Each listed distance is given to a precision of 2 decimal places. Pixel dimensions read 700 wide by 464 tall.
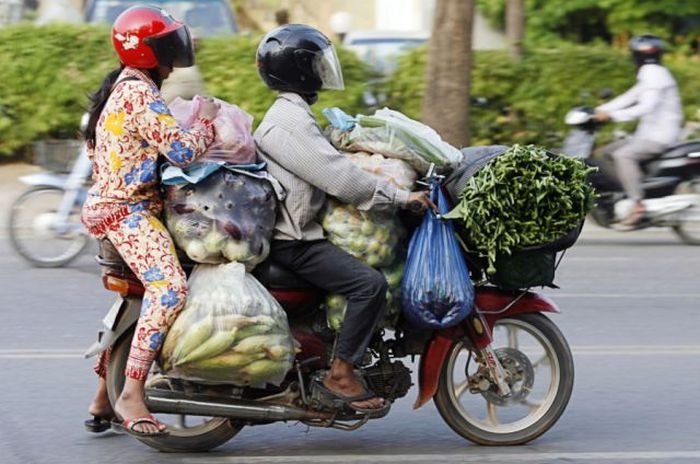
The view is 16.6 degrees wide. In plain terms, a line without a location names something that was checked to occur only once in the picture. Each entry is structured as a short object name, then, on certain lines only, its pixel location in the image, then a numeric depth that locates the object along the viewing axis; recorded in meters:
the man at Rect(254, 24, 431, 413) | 9.83
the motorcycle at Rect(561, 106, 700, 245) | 22.39
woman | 9.65
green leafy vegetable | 9.94
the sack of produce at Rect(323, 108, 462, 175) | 10.09
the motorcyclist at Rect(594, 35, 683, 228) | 22.40
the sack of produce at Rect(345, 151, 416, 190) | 10.05
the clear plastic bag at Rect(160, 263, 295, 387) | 9.65
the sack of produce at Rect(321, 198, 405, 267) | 10.03
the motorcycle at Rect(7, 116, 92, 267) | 19.63
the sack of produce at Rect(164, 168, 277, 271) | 9.72
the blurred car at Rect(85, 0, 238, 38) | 31.26
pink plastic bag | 9.81
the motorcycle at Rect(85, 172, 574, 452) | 10.00
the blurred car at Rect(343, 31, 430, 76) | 30.13
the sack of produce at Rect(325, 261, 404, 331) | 10.05
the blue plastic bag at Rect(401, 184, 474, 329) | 9.95
